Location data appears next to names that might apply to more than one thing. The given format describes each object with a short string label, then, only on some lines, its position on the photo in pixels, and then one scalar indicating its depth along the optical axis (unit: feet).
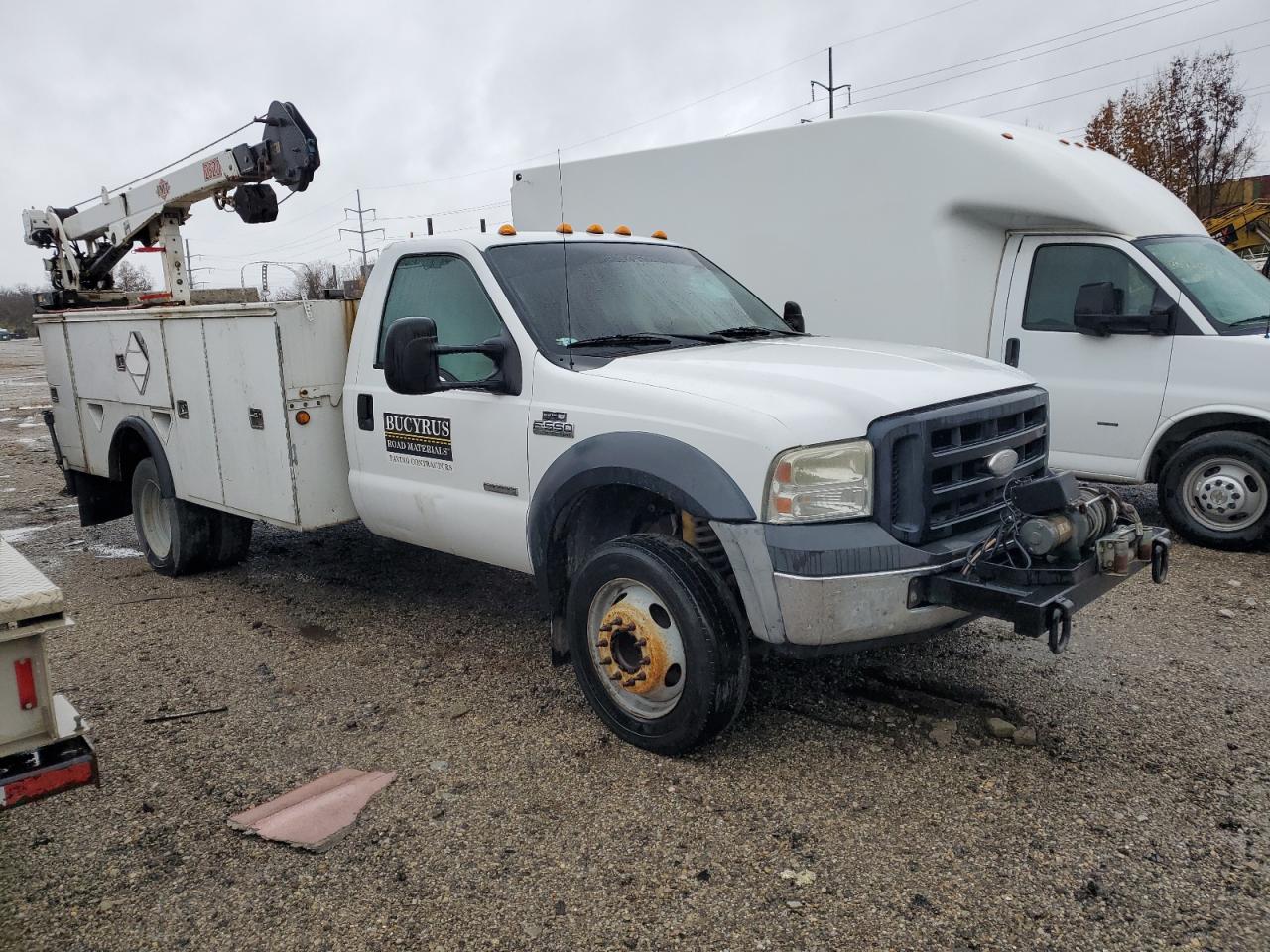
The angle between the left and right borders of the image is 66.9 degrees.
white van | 20.43
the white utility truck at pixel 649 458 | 10.70
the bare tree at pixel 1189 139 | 81.92
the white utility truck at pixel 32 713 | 7.91
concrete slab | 10.52
